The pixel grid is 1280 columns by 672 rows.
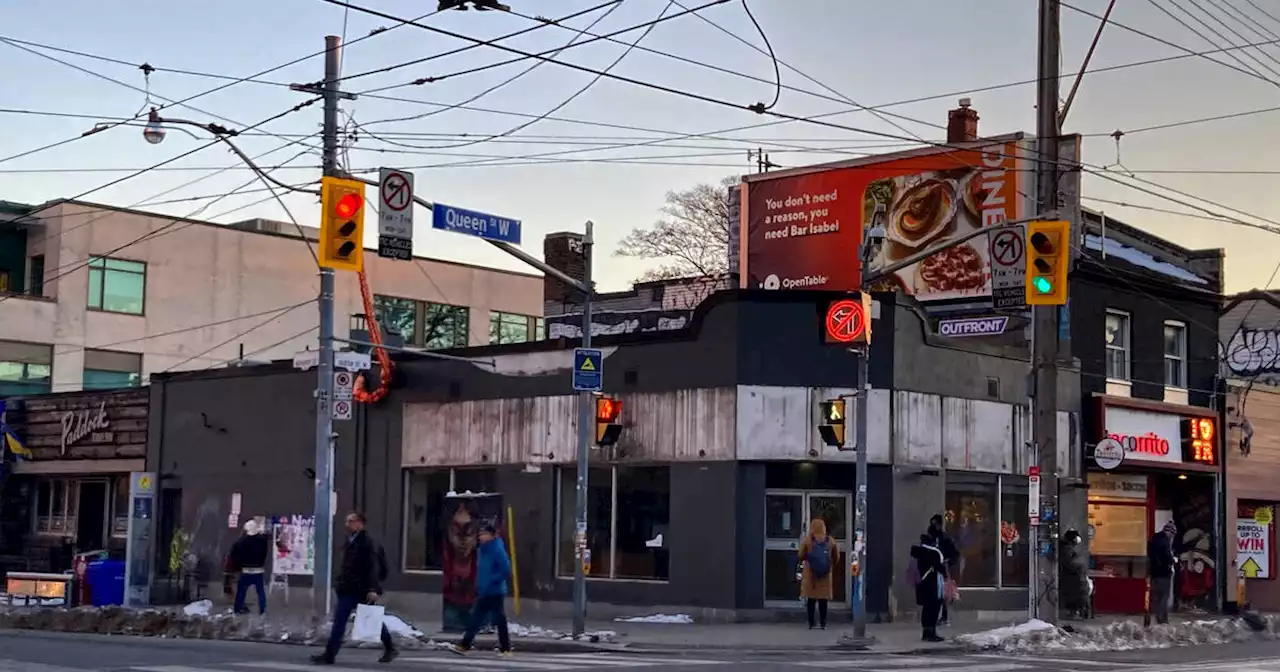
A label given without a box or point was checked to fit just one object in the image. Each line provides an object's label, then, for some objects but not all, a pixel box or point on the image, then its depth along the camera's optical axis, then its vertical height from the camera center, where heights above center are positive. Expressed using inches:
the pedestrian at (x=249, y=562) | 1104.8 -57.6
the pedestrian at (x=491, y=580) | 753.6 -46.0
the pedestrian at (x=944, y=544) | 989.2 -31.5
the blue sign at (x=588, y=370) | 908.6 +69.8
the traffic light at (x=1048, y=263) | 833.5 +127.8
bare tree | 2384.4 +405.3
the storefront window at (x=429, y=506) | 1199.6 -16.3
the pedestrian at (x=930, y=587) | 919.8 -54.6
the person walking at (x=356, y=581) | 699.4 -44.5
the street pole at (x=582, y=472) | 896.9 +9.8
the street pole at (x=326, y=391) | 928.3 +56.7
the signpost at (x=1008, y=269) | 911.7 +135.4
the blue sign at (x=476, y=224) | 848.3 +146.7
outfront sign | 1246.9 +138.8
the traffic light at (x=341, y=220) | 823.7 +140.9
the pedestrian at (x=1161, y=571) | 1105.4 -50.9
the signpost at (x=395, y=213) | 831.1 +147.1
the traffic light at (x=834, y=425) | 907.4 +40.3
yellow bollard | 1145.4 -62.7
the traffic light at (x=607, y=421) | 956.6 +42.1
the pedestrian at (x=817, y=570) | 989.8 -49.3
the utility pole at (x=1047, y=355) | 946.1 +88.0
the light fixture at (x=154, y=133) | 964.6 +217.1
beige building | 1924.2 +247.5
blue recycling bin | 1190.9 -80.6
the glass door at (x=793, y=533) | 1061.8 -27.6
